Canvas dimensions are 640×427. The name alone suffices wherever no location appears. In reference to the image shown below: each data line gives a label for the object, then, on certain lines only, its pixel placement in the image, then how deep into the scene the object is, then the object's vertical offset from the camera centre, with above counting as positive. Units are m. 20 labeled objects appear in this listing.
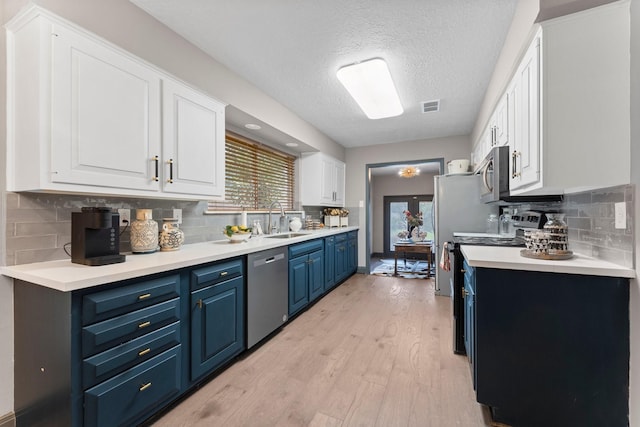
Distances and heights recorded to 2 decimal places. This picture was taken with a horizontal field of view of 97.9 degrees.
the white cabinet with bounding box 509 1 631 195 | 1.31 +0.56
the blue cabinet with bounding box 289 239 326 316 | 2.86 -0.68
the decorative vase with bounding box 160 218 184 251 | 2.02 -0.17
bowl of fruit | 2.47 -0.18
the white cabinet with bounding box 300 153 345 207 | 4.38 +0.54
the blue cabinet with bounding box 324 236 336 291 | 3.72 -0.68
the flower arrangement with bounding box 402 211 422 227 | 5.90 -0.17
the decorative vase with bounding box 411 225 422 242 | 5.56 -0.46
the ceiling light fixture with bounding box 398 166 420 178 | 5.97 +0.91
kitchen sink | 3.40 -0.28
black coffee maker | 1.45 -0.12
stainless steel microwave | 1.99 +0.30
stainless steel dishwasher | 2.21 -0.69
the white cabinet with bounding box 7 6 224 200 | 1.35 +0.54
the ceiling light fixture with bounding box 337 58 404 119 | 2.40 +1.24
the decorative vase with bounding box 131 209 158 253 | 1.86 -0.13
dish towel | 2.52 -0.43
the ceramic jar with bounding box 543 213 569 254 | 1.57 -0.14
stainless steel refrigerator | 3.68 +0.04
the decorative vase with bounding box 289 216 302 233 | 3.88 -0.15
